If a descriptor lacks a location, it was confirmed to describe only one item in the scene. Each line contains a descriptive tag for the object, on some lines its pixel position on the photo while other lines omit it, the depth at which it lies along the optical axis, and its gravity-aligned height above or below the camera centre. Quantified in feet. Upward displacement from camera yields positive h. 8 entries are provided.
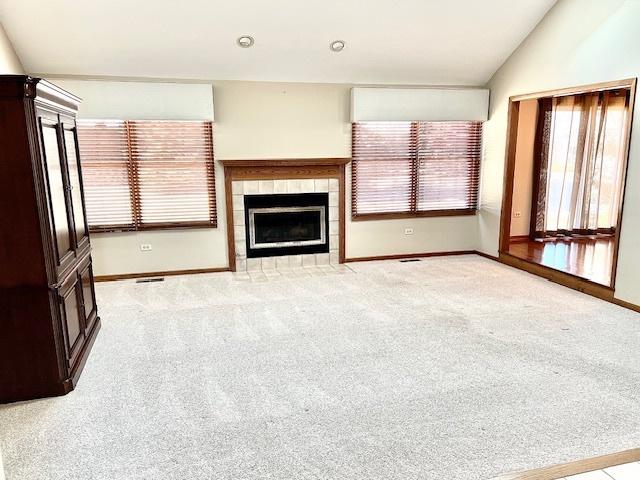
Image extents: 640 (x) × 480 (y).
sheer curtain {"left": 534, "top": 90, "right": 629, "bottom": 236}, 23.44 +0.67
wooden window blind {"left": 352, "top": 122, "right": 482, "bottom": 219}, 20.31 +0.32
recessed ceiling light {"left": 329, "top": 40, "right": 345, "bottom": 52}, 17.16 +4.90
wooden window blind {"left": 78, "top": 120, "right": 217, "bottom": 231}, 17.54 +0.18
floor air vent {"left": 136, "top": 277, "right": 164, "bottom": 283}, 18.20 -4.06
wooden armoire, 8.71 -1.46
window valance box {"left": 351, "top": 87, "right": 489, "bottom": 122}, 19.26 +3.08
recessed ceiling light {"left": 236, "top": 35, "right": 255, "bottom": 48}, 16.40 +4.87
